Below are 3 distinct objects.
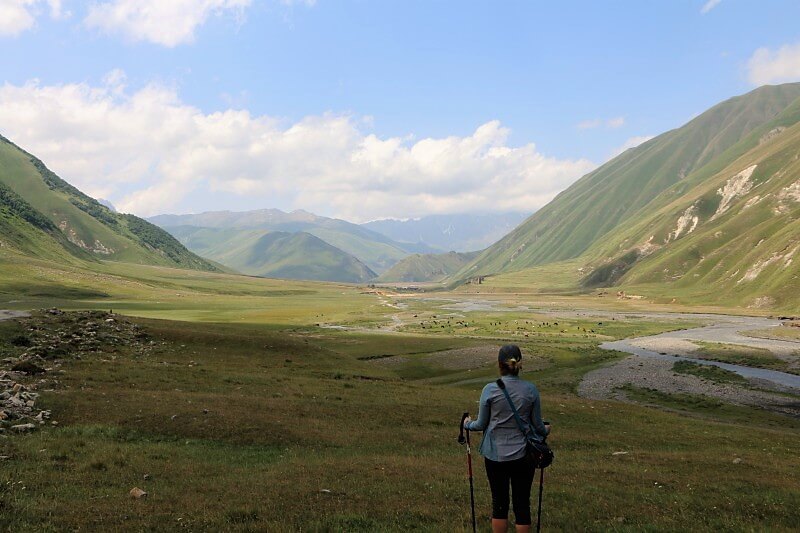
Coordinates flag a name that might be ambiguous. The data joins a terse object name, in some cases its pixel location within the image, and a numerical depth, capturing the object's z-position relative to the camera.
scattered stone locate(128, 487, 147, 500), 15.46
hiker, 10.99
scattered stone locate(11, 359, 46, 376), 34.66
